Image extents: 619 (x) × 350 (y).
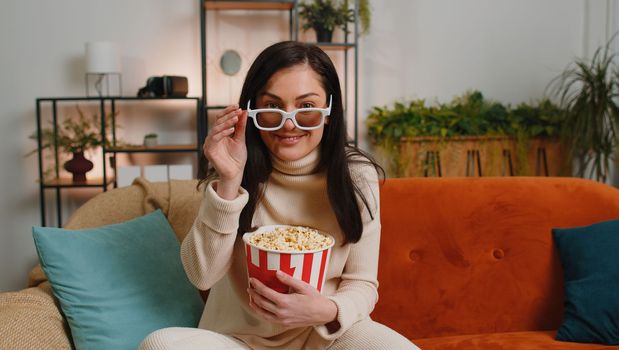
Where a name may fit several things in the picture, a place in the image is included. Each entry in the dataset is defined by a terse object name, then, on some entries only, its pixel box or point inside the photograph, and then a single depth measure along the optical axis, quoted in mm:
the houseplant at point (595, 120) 3486
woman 1340
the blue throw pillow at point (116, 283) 1563
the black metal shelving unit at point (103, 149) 3506
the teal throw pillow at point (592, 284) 1748
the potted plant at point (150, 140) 3676
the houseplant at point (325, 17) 3734
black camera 3570
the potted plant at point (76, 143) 3551
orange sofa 1921
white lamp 3510
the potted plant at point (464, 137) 3727
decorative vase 3545
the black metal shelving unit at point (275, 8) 3635
